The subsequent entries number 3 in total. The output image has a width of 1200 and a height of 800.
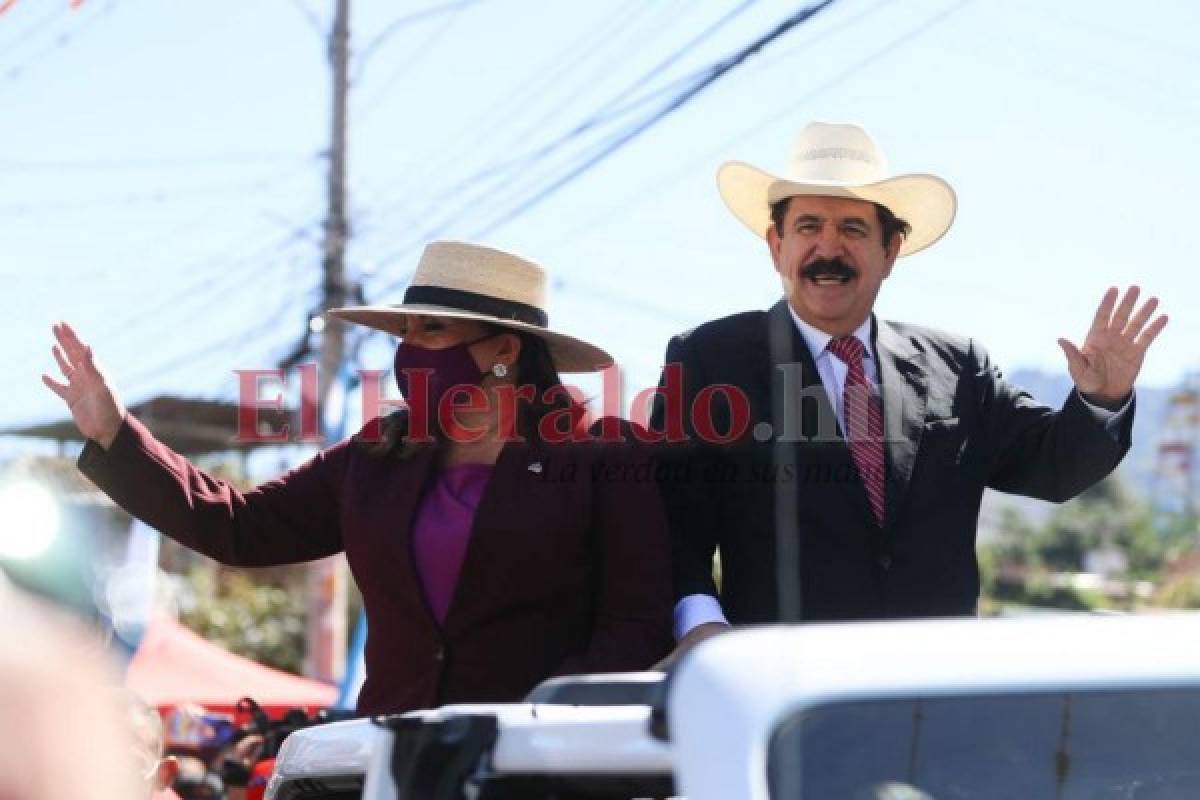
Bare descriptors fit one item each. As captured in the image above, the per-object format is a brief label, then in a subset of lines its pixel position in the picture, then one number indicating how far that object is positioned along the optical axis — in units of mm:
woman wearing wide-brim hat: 7277
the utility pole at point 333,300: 30328
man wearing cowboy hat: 7691
